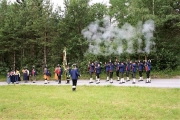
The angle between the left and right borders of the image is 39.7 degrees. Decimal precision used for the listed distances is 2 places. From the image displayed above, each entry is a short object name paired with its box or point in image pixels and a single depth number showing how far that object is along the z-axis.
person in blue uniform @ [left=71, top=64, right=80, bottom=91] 18.56
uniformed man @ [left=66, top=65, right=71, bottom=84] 25.32
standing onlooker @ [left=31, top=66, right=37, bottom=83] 31.27
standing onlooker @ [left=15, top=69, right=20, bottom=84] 31.10
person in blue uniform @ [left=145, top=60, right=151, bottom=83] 22.68
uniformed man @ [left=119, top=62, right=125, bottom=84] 24.25
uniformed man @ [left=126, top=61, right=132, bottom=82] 24.68
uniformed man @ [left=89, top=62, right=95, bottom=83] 25.64
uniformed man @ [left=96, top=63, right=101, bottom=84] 25.26
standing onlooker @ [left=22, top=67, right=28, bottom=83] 31.38
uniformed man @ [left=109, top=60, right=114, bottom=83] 24.95
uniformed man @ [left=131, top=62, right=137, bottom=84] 23.81
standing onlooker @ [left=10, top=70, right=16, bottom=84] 30.55
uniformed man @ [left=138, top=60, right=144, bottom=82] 23.83
